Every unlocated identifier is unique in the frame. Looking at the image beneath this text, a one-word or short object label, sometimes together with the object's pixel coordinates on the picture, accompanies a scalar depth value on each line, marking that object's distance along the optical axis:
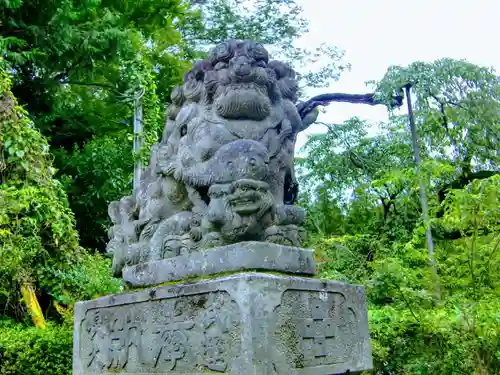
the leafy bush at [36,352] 6.07
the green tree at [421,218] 5.11
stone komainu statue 2.84
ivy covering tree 6.52
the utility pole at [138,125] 9.57
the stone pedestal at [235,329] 2.39
